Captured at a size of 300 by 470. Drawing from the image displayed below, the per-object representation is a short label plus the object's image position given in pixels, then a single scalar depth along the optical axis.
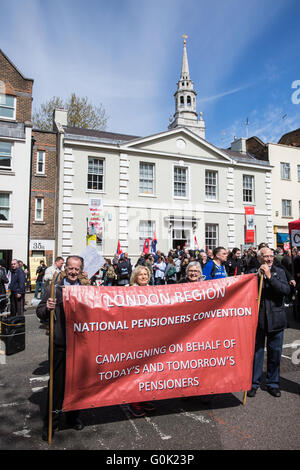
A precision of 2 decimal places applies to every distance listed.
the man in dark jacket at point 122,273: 13.04
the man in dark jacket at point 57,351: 3.41
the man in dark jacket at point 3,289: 8.68
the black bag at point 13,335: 6.40
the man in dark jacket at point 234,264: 10.77
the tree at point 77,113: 30.38
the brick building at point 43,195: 18.94
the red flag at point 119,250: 18.97
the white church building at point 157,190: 18.88
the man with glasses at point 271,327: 4.29
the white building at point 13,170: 18.05
